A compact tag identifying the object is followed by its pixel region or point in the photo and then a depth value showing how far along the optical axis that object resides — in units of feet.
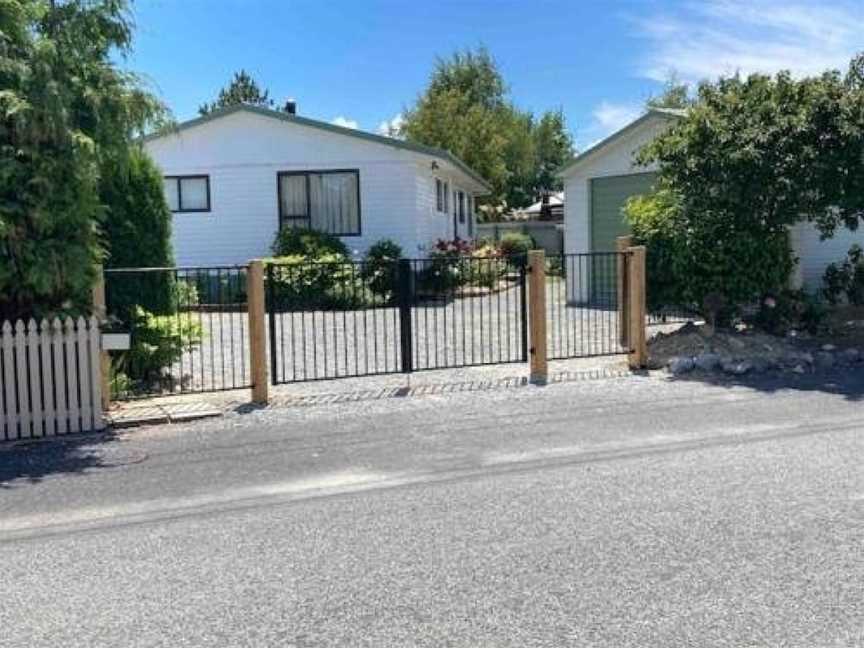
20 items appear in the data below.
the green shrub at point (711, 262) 40.60
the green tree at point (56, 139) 25.95
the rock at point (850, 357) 38.37
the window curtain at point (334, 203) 75.36
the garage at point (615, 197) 58.08
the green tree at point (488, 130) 138.41
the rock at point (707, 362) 36.42
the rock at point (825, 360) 37.55
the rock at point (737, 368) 35.68
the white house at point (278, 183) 74.59
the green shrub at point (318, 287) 62.39
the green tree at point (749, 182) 39.04
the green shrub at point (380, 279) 58.59
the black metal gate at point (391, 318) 36.99
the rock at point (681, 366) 36.35
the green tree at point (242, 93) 216.74
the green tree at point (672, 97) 168.55
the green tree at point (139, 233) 34.94
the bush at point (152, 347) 34.27
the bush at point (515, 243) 106.42
